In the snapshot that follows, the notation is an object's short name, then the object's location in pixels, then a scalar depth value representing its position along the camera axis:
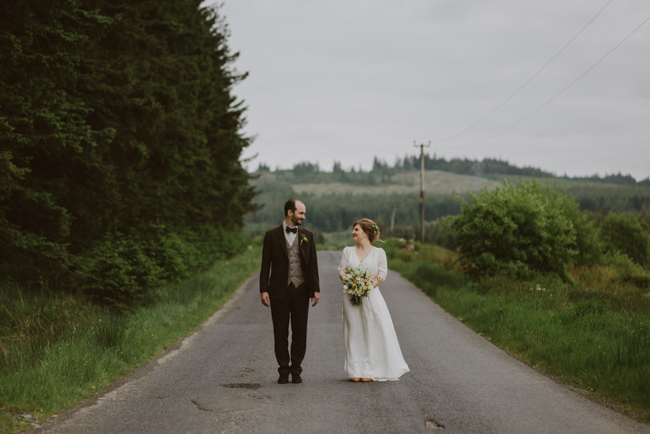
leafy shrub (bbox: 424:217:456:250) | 119.86
